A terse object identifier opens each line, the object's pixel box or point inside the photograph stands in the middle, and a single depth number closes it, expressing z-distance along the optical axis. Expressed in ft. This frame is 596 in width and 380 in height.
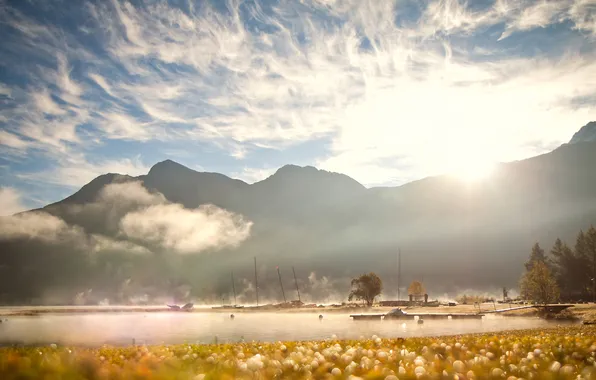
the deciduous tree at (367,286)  500.74
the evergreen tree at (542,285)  272.21
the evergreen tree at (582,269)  329.38
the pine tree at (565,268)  345.82
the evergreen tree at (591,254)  315.78
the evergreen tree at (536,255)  369.50
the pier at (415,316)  322.75
